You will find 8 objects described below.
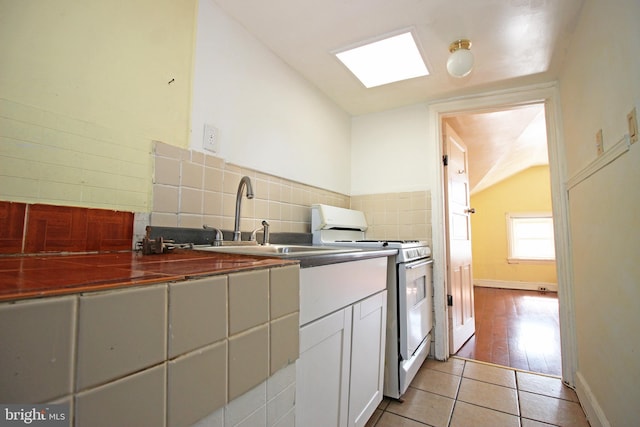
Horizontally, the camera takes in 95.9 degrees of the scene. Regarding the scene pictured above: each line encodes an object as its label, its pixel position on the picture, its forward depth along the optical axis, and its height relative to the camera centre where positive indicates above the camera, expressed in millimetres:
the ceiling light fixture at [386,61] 1744 +1155
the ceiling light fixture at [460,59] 1672 +1032
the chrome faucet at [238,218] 1385 +75
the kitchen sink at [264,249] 844 -63
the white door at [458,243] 2400 -59
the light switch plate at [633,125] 956 +380
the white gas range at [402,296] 1644 -377
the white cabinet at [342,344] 879 -410
